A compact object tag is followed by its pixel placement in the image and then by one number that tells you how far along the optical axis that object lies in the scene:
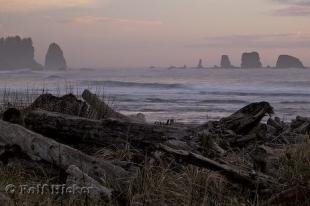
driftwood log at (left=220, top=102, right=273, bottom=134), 7.75
